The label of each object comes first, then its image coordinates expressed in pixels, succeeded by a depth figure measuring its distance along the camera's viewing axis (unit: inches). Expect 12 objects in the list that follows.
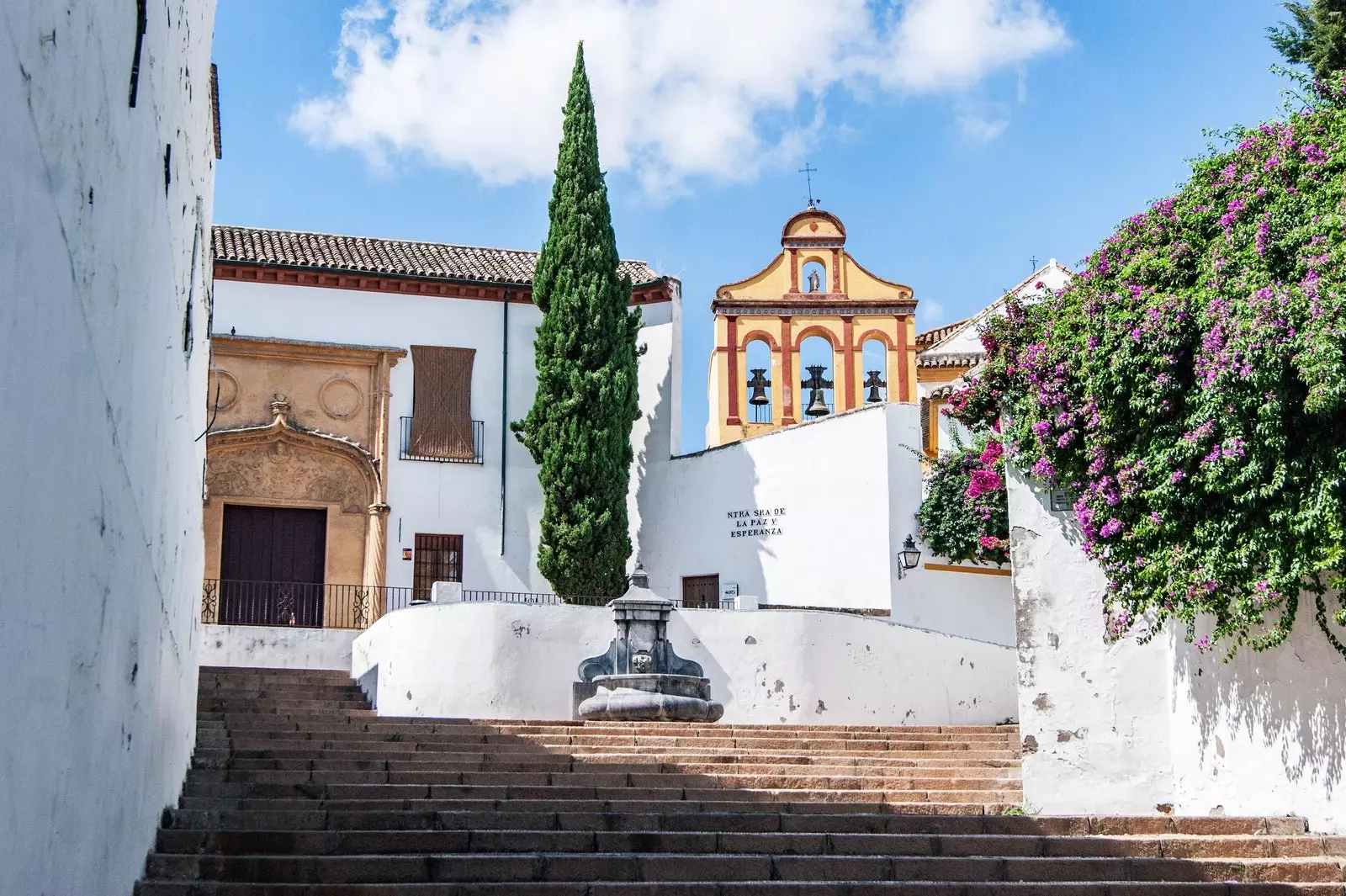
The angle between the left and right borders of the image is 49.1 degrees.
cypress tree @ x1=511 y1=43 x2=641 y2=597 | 903.1
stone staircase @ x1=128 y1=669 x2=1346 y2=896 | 276.1
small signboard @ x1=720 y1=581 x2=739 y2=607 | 923.4
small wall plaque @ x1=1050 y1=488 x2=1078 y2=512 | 394.3
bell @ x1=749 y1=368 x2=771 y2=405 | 1045.2
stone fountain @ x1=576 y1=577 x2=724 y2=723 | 585.6
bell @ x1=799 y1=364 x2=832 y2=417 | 1017.5
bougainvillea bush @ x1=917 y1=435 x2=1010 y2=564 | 818.8
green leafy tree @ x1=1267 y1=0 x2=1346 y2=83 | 605.3
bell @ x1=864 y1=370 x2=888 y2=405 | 1058.7
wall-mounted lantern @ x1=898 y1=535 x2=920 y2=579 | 839.7
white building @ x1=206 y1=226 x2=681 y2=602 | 955.3
